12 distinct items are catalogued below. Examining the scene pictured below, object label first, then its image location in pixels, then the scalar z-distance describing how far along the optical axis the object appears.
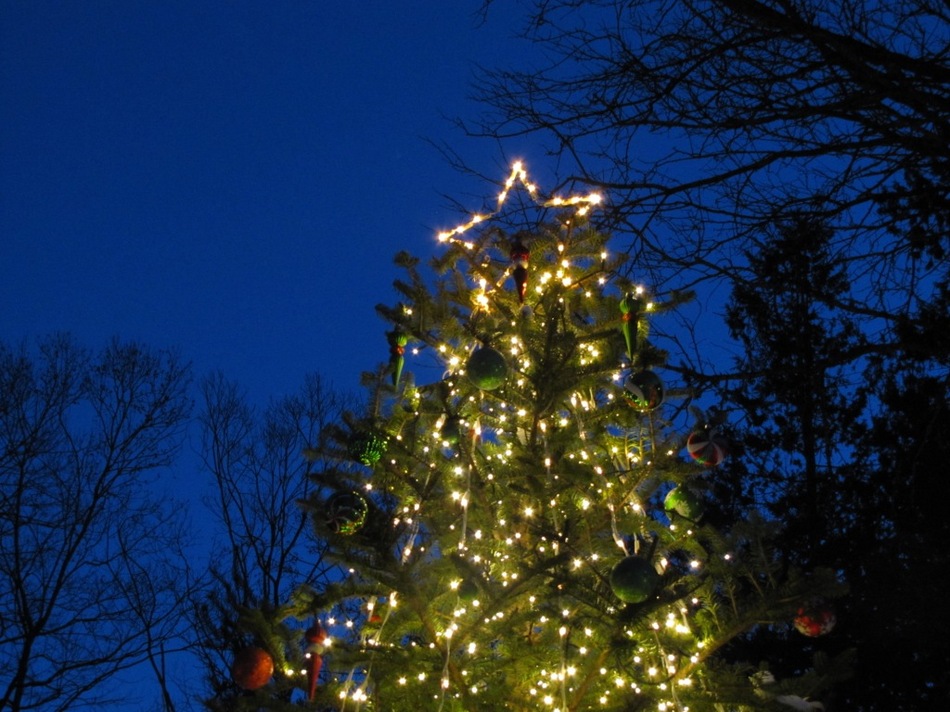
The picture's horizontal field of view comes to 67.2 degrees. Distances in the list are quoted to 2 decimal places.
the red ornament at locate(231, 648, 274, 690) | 2.92
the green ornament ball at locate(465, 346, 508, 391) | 3.25
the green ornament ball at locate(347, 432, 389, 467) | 3.37
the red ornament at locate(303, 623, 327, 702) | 2.99
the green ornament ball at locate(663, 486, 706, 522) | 3.45
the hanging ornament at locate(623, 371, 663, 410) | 3.37
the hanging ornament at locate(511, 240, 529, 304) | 3.72
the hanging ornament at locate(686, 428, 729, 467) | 3.35
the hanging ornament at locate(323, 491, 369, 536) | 2.92
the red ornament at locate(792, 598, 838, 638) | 3.25
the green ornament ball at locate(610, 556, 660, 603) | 2.51
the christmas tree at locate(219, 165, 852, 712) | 2.85
